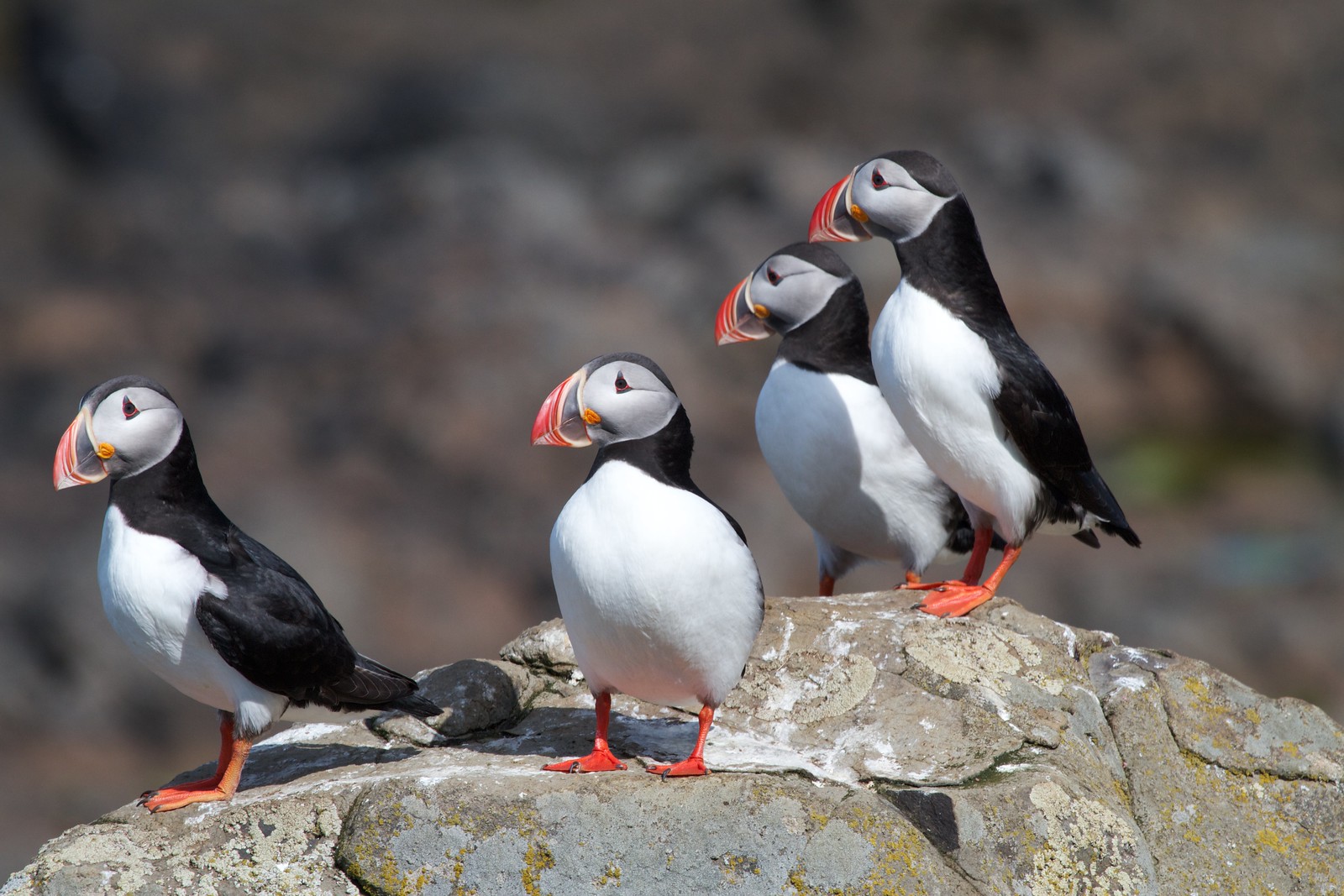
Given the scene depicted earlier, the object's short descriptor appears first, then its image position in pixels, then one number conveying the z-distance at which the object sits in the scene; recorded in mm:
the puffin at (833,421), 12719
